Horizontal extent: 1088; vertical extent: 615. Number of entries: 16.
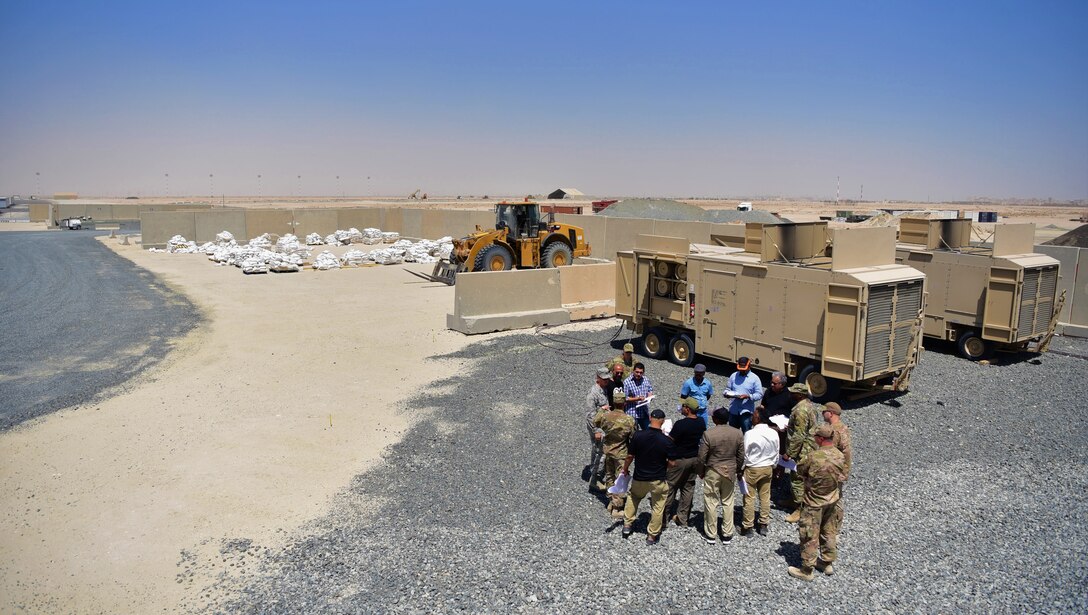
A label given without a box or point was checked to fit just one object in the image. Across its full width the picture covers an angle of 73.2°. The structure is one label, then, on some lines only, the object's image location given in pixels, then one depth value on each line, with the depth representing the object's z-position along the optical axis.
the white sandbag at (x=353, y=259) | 28.69
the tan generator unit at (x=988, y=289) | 12.35
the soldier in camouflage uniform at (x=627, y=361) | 8.07
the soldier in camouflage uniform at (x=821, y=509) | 5.92
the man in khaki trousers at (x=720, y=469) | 6.51
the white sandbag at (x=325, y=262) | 27.28
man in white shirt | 6.69
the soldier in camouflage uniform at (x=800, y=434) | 7.02
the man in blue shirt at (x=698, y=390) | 8.08
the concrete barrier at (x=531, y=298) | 15.53
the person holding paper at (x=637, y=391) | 7.95
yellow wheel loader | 21.12
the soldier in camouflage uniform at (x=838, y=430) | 6.34
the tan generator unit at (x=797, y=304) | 9.89
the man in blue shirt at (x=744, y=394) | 8.07
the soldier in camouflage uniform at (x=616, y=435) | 6.89
